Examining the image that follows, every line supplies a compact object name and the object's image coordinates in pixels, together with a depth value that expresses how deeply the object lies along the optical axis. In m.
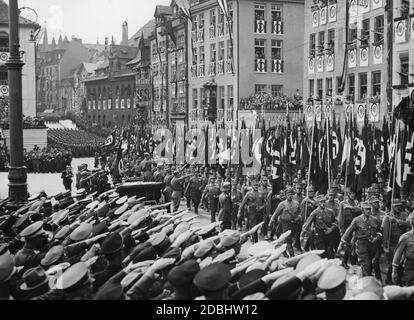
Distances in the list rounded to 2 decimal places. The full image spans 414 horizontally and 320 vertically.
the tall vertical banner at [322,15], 35.38
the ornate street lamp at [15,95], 11.56
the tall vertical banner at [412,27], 27.12
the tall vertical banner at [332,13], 34.38
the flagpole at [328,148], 16.34
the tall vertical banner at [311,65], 36.94
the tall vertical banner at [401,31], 28.03
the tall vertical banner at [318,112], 34.21
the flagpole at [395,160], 12.72
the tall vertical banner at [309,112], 36.00
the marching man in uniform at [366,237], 12.37
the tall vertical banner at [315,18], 36.12
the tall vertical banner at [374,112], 29.70
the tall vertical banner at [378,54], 30.48
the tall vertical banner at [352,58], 33.00
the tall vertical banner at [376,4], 30.28
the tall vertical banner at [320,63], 35.91
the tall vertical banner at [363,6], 31.38
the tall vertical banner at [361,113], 31.09
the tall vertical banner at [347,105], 30.69
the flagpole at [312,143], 16.75
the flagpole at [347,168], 15.06
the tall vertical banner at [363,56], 31.75
